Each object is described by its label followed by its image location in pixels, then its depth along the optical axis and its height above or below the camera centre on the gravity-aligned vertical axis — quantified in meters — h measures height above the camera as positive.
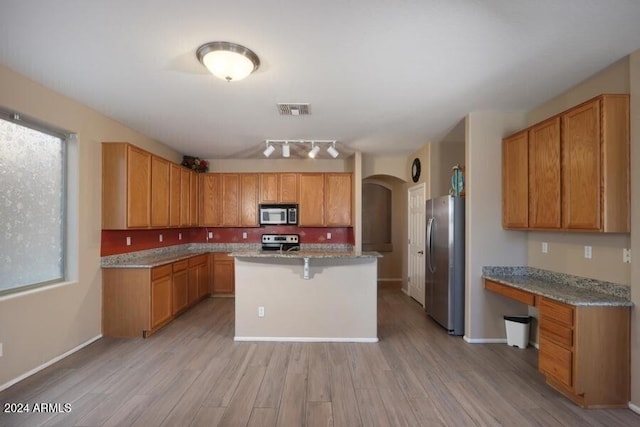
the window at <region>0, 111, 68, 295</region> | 2.68 +0.13
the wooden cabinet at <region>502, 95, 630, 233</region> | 2.34 +0.39
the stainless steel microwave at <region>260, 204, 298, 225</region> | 5.75 +0.01
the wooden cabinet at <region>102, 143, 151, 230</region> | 3.64 +0.37
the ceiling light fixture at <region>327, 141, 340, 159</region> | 4.57 +0.97
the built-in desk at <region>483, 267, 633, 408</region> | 2.33 -1.04
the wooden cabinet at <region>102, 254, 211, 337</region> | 3.67 -1.05
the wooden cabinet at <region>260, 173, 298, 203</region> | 5.79 +0.55
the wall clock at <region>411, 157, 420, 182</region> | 5.31 +0.82
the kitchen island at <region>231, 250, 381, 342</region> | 3.62 -1.01
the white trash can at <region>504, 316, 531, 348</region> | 3.41 -1.32
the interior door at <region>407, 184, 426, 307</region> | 5.13 -0.49
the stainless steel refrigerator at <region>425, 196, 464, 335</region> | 3.79 -0.62
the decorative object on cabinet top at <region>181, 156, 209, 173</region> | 5.78 +1.02
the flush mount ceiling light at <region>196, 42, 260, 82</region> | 2.19 +1.18
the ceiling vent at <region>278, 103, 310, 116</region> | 3.32 +1.22
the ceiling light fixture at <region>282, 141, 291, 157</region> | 4.51 +0.99
